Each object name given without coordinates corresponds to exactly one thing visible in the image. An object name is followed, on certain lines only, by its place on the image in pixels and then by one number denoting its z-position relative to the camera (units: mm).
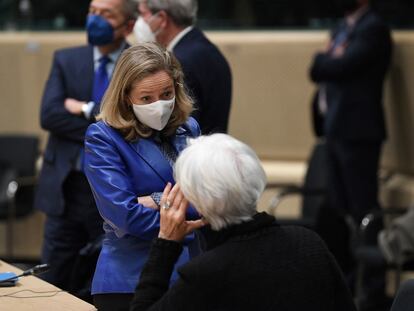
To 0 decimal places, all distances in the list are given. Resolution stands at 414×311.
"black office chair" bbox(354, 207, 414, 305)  12034
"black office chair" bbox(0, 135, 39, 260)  15296
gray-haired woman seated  5554
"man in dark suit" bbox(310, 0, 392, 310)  13205
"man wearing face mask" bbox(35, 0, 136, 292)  9364
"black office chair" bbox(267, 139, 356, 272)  13352
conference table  6535
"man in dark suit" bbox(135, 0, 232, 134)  8701
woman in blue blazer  6502
